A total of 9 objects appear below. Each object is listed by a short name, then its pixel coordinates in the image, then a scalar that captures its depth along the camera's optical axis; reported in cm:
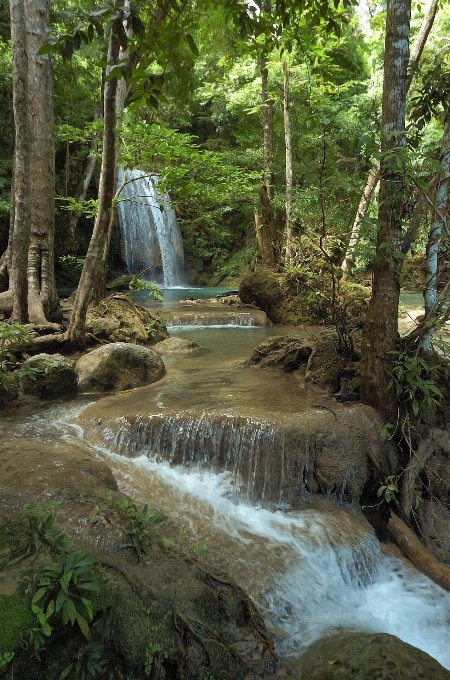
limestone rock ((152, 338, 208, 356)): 891
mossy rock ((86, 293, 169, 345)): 886
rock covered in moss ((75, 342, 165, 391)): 655
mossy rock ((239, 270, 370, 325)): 1241
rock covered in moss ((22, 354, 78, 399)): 599
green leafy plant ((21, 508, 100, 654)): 199
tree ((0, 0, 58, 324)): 736
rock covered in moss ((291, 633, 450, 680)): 243
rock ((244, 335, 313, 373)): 698
